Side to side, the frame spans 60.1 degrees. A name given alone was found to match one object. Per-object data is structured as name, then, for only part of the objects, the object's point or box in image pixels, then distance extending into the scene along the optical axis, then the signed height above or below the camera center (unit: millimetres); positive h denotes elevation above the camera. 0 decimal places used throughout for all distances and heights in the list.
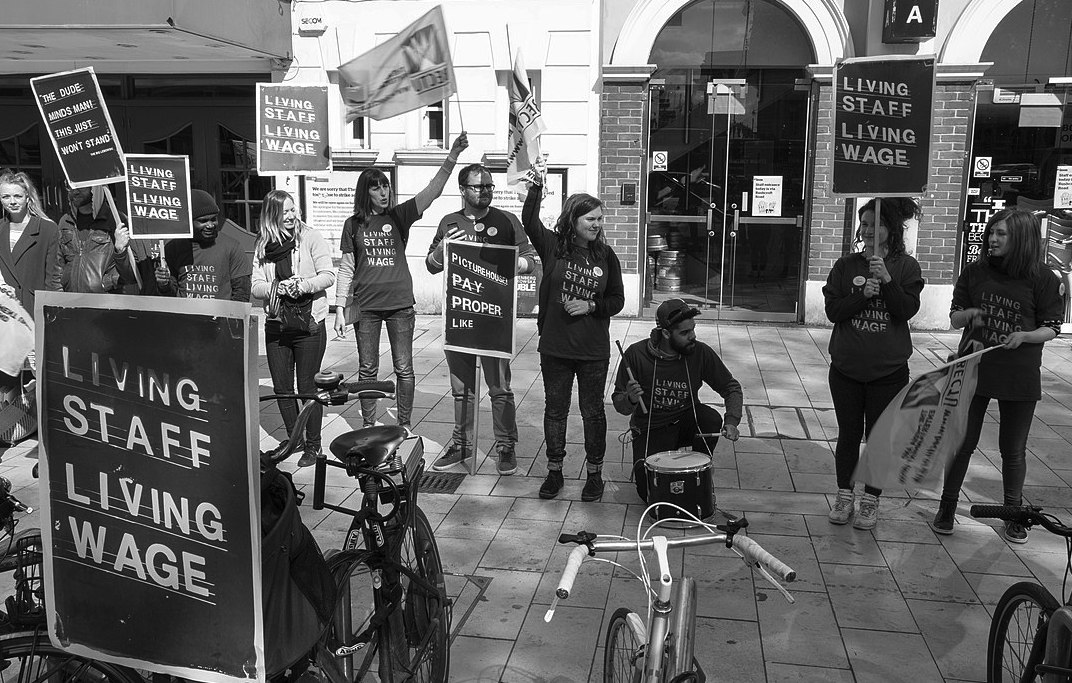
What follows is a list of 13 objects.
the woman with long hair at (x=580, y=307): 5812 -665
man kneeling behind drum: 5648 -1139
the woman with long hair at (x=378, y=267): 6633 -498
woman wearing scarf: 6227 -653
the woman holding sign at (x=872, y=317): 5219 -638
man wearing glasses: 6496 -1170
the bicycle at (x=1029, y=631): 2963 -1445
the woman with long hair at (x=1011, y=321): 5059 -631
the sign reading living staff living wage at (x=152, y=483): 2219 -713
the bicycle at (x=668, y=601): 2609 -1178
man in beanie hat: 6477 -489
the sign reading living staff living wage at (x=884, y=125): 5285 +456
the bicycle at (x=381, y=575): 3186 -1347
